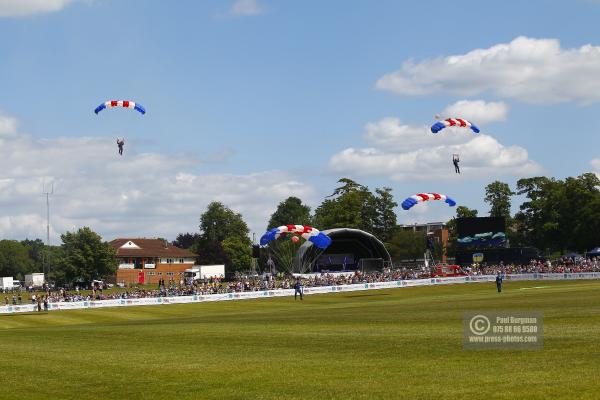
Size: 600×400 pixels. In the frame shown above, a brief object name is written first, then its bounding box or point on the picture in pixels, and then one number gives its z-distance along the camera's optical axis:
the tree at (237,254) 178.12
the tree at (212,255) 173.50
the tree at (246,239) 190.68
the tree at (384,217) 168.88
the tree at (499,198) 163.50
